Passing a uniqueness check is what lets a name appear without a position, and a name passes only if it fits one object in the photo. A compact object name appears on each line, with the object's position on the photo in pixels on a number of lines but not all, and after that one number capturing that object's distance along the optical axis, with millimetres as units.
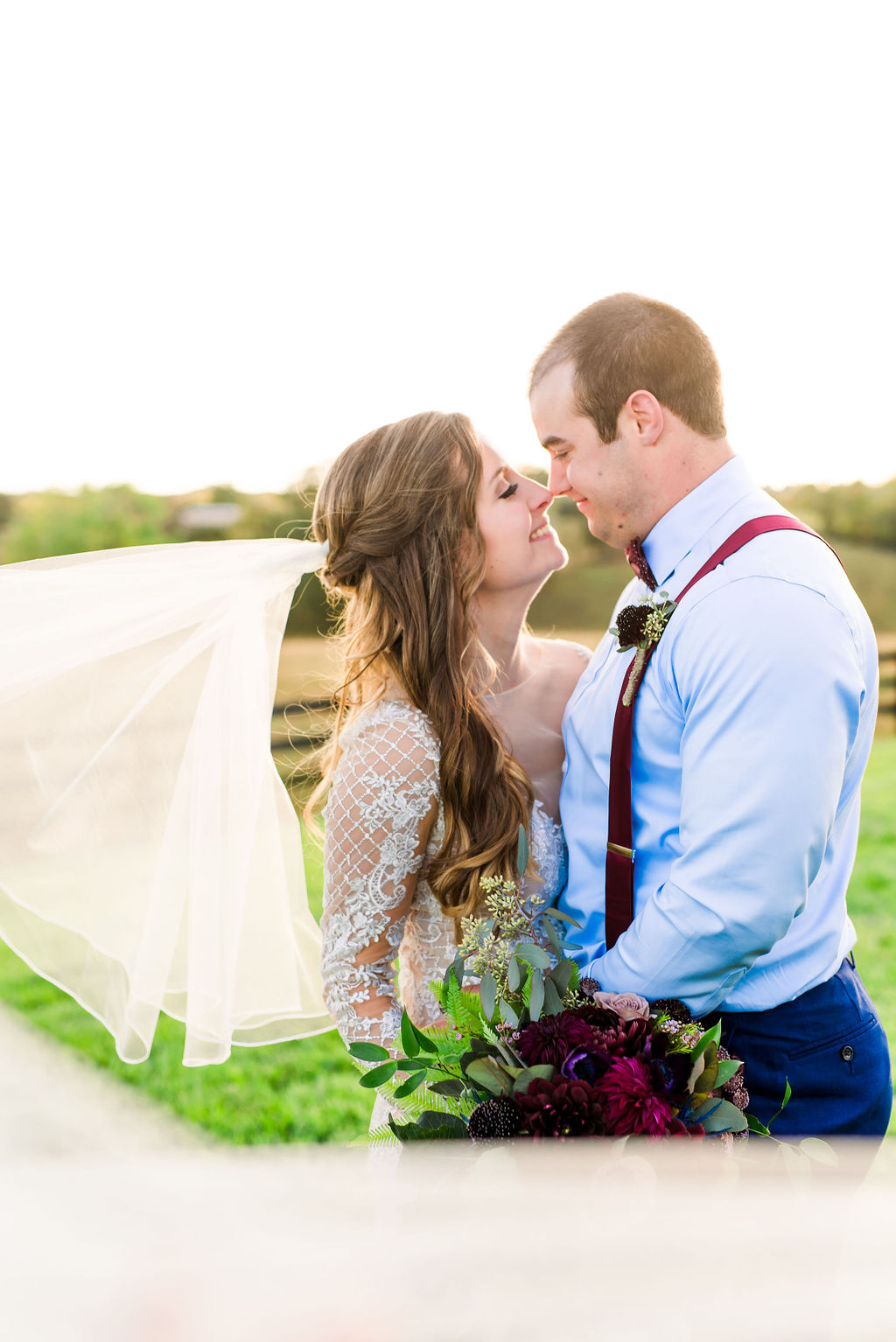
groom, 1952
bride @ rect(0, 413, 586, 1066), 2574
